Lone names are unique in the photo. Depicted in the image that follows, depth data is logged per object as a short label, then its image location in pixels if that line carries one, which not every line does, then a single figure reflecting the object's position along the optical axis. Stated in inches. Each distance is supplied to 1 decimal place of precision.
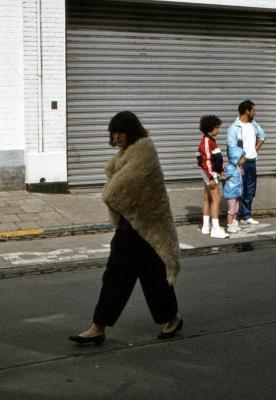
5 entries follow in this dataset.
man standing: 389.7
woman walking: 203.3
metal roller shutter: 505.7
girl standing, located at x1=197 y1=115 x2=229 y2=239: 358.3
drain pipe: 470.1
